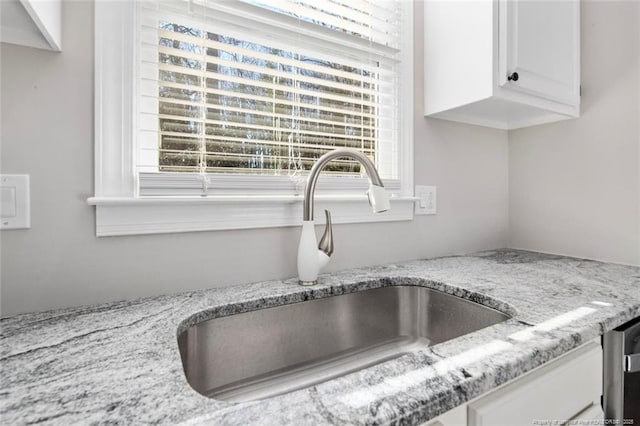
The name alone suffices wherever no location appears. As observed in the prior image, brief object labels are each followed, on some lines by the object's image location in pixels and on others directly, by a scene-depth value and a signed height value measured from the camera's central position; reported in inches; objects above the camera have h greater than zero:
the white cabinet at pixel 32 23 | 22.7 +14.7
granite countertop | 14.3 -9.2
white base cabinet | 18.4 -12.6
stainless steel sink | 29.3 -13.9
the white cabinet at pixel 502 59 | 40.0 +20.9
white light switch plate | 26.2 +0.5
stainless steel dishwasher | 27.3 -14.2
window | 30.6 +12.2
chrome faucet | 33.9 +0.2
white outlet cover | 49.3 +1.5
